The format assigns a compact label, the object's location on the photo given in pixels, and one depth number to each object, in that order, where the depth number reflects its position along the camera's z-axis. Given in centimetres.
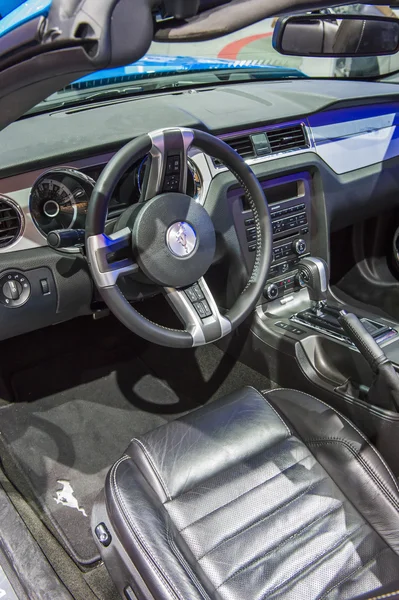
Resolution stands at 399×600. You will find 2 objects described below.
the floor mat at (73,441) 196
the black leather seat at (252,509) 128
